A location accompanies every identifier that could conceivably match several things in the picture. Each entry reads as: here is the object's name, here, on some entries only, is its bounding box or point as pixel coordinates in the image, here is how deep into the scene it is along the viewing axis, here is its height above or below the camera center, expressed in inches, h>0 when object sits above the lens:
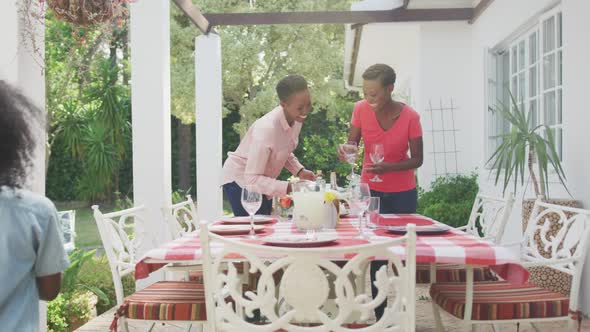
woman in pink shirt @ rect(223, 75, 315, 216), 143.3 +3.3
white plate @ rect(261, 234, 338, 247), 102.1 -11.7
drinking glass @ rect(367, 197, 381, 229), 123.2 -8.9
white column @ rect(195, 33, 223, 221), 321.4 +23.6
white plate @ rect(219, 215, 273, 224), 142.3 -11.7
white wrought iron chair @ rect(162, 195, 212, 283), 124.9 -14.5
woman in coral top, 159.3 +6.8
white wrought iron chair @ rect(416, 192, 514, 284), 138.3 -21.7
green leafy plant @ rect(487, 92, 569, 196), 189.5 +4.6
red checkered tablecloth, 98.2 -13.1
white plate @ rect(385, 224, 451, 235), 117.4 -11.5
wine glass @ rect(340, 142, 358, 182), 155.2 +3.1
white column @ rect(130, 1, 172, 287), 190.2 +16.6
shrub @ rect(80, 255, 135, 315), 204.5 -35.9
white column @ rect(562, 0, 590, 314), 177.8 +15.6
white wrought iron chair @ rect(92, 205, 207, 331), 112.7 -22.6
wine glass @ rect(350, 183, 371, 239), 118.8 -6.4
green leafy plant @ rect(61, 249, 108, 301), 181.3 -29.2
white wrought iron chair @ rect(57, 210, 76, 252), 225.0 -20.6
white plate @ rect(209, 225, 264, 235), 123.5 -11.8
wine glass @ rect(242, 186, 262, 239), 120.3 -6.2
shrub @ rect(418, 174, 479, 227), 273.6 -15.5
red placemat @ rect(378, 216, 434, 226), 134.2 -11.7
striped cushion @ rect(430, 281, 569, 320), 109.9 -23.1
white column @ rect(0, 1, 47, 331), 105.5 +17.6
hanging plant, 109.9 +25.9
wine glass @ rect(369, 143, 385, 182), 149.0 +2.3
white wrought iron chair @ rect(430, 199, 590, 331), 110.0 -22.7
